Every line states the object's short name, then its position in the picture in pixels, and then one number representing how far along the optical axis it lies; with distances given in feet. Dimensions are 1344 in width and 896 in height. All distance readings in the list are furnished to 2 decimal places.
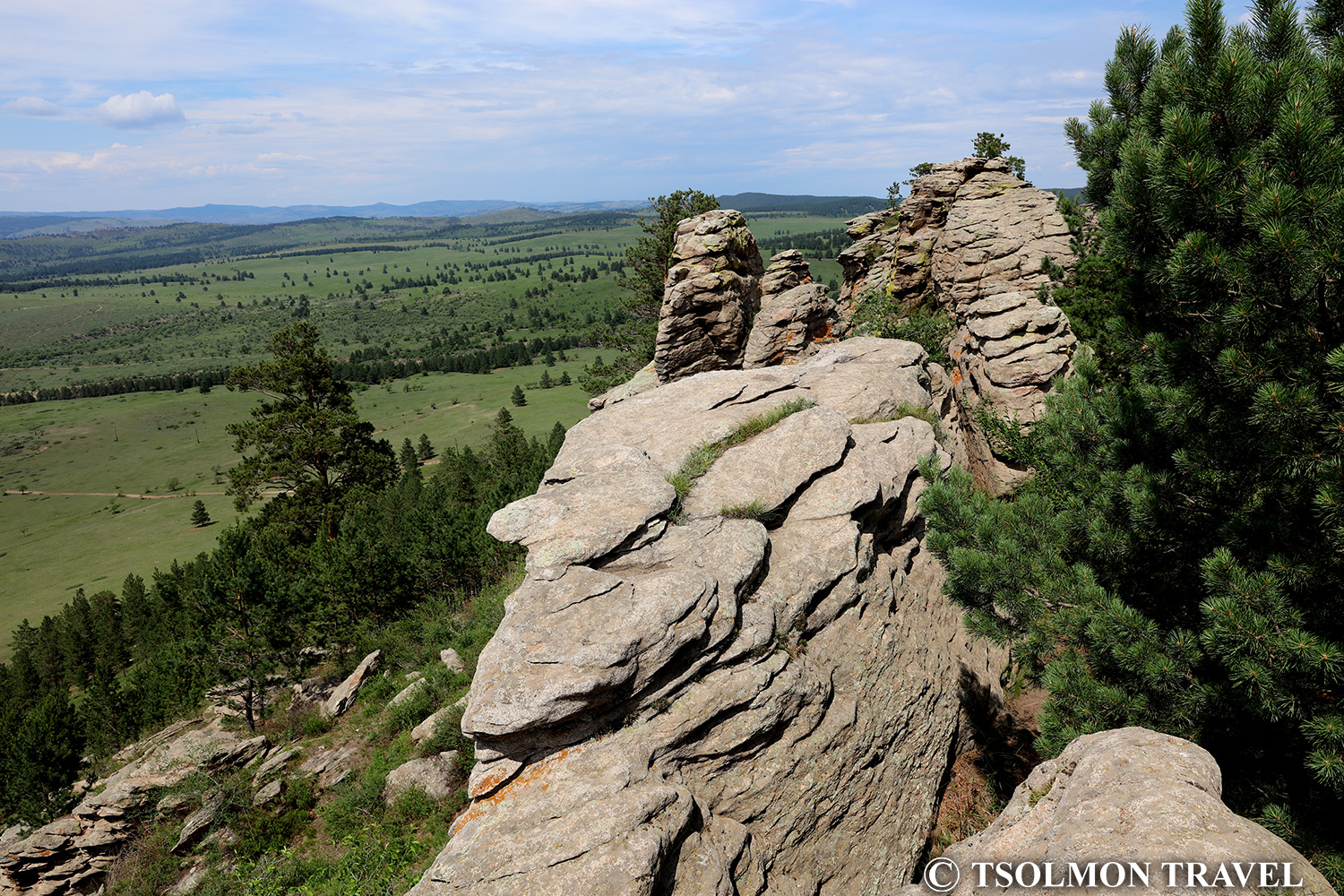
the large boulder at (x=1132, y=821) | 16.60
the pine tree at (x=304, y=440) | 126.31
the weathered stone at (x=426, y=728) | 57.72
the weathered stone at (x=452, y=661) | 68.74
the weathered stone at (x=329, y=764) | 62.90
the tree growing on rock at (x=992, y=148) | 121.90
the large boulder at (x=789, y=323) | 91.76
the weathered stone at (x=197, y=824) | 58.79
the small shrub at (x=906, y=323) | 90.43
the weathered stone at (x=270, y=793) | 60.39
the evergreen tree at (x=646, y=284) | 148.36
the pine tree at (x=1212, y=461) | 21.02
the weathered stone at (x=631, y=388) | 98.63
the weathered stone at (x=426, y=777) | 51.19
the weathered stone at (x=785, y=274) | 101.19
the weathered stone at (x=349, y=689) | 79.25
